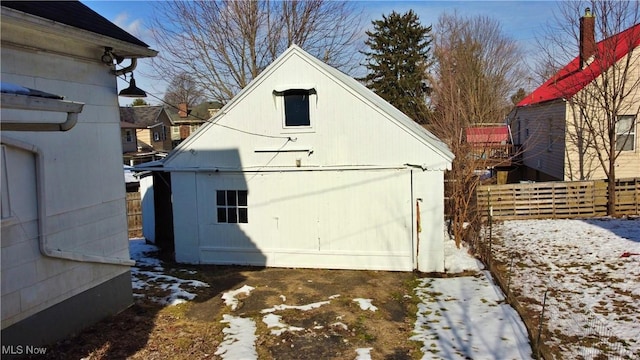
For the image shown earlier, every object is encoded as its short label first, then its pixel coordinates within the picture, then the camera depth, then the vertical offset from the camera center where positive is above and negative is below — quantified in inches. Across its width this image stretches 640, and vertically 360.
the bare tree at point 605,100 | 678.5 +88.1
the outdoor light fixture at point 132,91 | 330.3 +56.4
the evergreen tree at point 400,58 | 1556.3 +356.2
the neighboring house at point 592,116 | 695.7 +75.1
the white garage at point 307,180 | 437.4 -16.8
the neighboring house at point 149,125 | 1739.4 +165.0
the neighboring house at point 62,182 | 231.3 -7.0
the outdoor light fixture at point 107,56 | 299.9 +74.1
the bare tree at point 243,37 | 940.0 +270.7
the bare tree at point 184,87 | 987.3 +191.4
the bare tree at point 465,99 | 537.0 +130.6
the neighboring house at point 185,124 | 2180.1 +208.8
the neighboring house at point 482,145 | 573.8 +21.9
